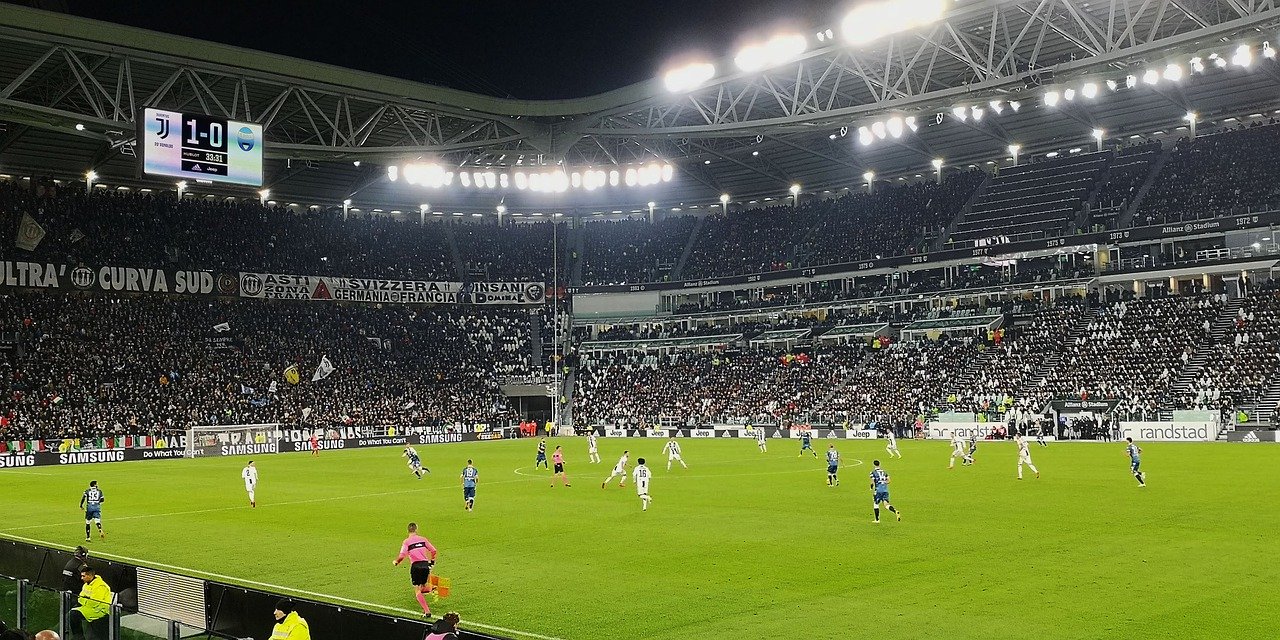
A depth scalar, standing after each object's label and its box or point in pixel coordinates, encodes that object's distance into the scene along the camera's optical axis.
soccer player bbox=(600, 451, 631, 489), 37.35
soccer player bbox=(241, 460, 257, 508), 33.34
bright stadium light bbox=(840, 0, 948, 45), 48.25
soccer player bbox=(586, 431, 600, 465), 50.38
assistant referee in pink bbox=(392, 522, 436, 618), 17.95
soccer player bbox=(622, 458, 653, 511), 30.67
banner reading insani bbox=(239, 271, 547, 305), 83.69
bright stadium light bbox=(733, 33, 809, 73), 54.25
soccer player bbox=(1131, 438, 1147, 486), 33.25
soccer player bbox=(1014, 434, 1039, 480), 36.72
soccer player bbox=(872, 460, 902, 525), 26.61
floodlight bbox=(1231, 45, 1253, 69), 49.56
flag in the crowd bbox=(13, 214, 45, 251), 71.25
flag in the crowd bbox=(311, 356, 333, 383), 78.50
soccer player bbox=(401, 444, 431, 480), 44.38
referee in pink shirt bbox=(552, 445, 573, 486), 40.16
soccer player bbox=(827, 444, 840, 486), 36.72
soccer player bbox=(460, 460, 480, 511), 30.97
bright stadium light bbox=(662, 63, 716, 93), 58.69
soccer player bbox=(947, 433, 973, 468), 43.66
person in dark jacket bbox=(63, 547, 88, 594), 17.86
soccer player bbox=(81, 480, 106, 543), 27.22
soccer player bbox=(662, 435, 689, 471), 46.81
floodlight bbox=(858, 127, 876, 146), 66.19
